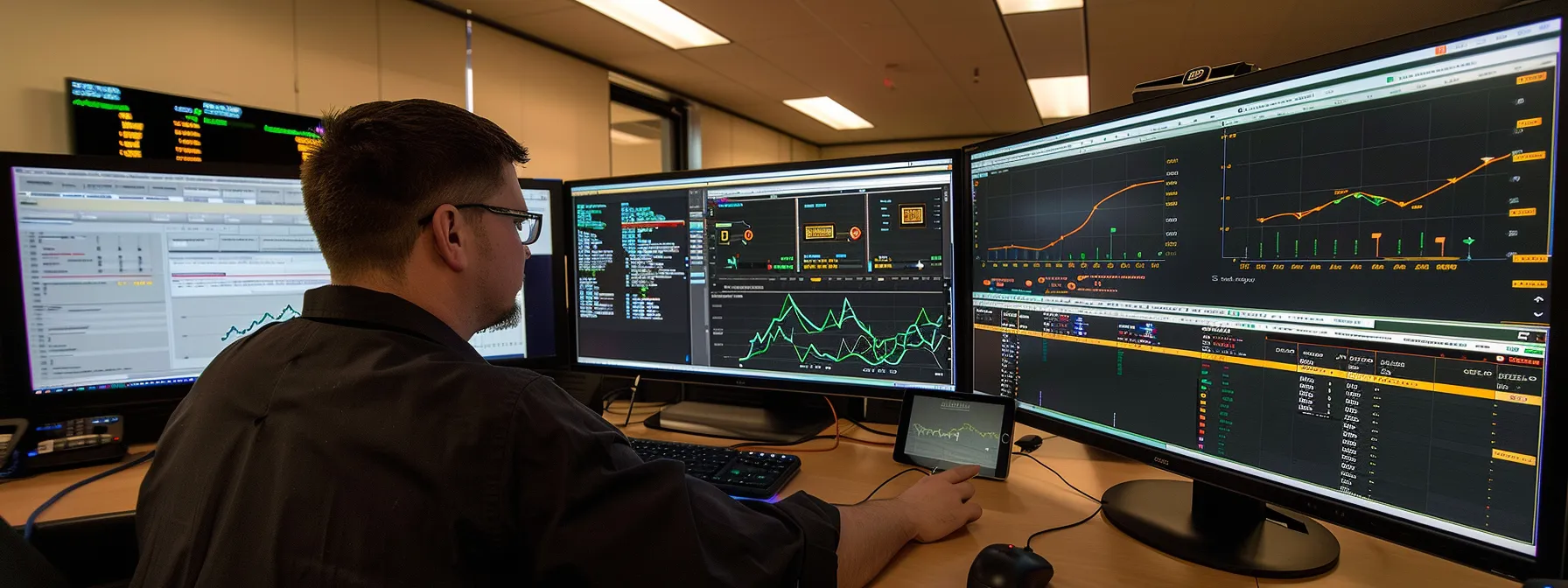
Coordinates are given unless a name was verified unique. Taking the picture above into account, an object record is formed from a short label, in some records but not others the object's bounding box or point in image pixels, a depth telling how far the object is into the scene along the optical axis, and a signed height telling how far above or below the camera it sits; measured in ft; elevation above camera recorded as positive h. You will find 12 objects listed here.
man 1.94 -0.59
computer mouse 2.29 -1.05
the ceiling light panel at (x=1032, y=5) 13.21 +5.13
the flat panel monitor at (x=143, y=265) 3.76 +0.04
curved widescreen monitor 1.88 -0.07
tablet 3.55 -0.91
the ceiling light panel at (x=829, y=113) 22.48 +5.49
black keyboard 3.27 -1.03
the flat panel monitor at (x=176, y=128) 8.44 +1.95
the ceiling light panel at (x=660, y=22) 13.57 +5.26
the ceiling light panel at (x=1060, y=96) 19.65 +5.40
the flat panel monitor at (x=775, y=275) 3.92 -0.05
